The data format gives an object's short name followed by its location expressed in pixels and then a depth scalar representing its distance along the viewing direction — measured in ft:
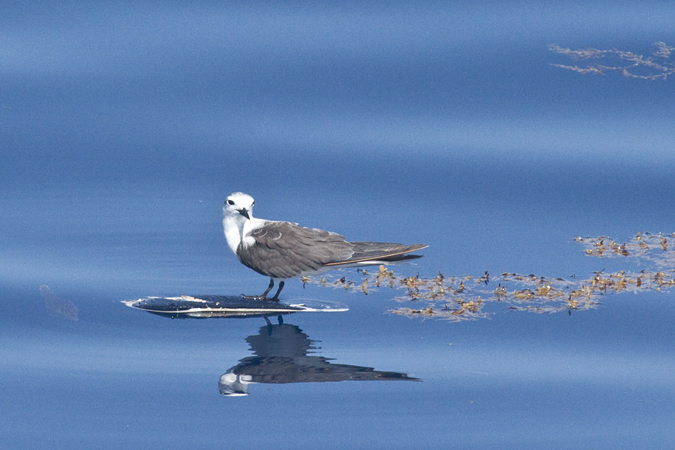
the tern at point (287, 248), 52.47
